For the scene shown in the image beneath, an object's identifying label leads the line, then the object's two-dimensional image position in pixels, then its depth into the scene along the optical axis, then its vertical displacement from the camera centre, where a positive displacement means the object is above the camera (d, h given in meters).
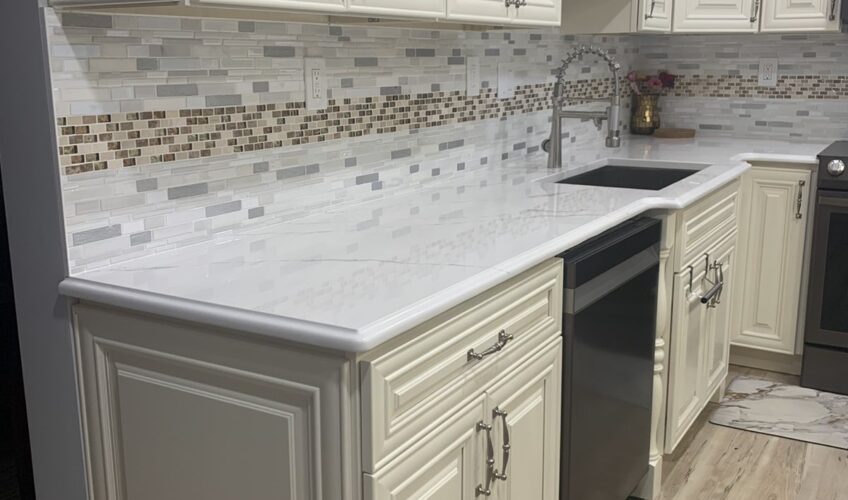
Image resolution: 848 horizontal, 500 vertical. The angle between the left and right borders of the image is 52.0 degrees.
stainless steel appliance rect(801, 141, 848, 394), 3.07 -0.77
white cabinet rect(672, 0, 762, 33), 3.31 +0.21
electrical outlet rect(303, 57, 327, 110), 1.95 -0.02
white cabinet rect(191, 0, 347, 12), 1.30 +0.11
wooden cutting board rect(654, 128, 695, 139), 3.82 -0.27
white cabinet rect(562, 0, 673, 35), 2.96 +0.19
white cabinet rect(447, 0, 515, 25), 1.86 +0.13
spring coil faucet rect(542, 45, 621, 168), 2.59 -0.13
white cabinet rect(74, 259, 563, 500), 1.24 -0.52
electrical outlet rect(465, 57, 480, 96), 2.59 -0.01
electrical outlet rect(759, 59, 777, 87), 3.73 -0.01
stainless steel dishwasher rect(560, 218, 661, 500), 1.84 -0.65
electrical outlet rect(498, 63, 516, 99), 2.79 -0.03
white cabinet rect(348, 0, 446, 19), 1.56 +0.12
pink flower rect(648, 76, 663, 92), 3.81 -0.05
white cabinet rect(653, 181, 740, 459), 2.40 -0.70
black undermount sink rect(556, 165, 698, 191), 2.92 -0.35
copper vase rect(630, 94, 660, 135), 3.85 -0.19
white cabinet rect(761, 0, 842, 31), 3.29 +0.21
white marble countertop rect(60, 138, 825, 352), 1.25 -0.33
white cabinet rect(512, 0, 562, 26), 2.16 +0.15
